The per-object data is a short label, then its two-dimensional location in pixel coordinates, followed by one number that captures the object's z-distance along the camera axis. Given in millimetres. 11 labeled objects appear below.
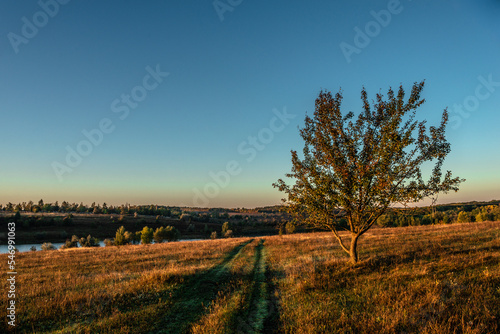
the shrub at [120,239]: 68925
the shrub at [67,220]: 131250
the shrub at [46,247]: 59356
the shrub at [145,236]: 74875
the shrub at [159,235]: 80469
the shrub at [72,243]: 71044
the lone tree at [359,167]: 12781
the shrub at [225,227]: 113975
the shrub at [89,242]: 81000
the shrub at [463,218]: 67875
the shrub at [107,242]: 73800
